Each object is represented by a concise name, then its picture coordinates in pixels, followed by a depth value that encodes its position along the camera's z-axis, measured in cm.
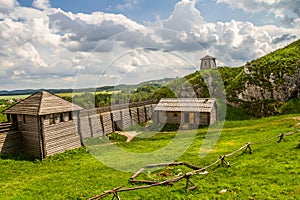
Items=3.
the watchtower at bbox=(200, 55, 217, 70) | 7350
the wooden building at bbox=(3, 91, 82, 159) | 2362
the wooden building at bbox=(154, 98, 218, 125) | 3725
